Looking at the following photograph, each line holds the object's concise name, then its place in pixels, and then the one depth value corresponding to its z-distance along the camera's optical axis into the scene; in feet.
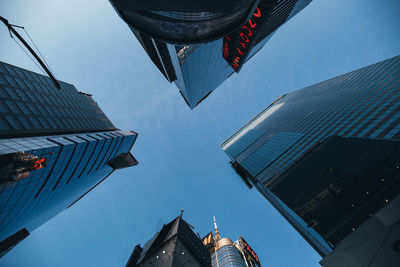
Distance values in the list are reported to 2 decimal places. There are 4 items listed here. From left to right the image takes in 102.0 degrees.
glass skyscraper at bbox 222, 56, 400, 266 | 20.29
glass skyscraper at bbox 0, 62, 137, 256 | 70.33
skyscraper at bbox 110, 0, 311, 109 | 38.32
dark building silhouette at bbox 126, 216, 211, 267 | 73.26
